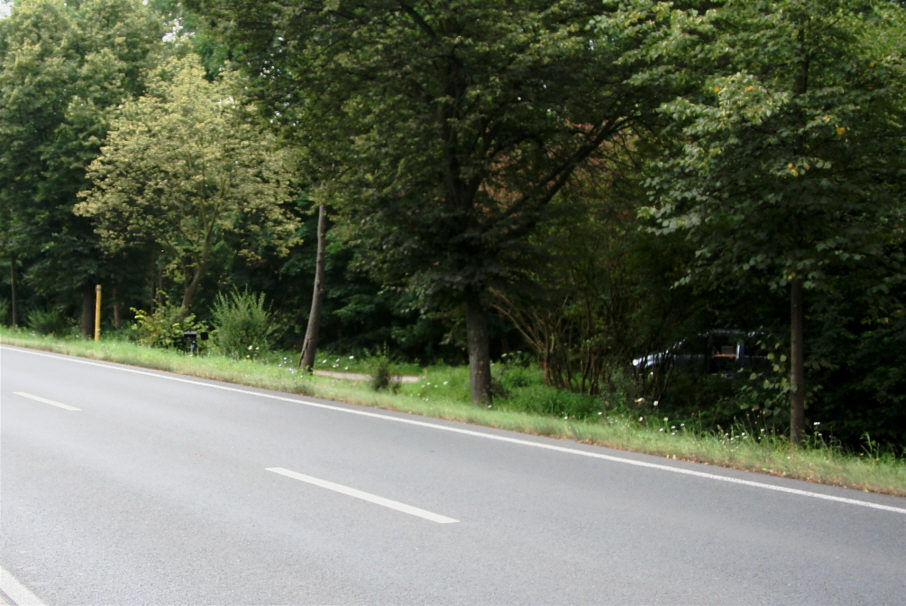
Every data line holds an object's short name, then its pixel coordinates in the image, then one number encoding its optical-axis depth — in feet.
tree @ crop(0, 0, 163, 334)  114.73
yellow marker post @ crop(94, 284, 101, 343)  96.26
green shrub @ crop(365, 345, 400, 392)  57.77
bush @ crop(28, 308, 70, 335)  119.65
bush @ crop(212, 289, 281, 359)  76.84
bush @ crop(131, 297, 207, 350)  89.51
